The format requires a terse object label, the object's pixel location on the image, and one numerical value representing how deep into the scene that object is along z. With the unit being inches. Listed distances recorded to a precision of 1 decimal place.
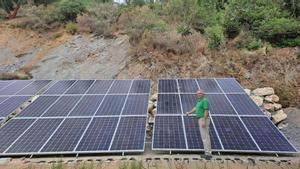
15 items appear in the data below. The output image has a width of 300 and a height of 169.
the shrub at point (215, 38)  668.1
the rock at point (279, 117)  446.1
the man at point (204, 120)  331.6
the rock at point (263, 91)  512.7
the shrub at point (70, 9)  1024.2
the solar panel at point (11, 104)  424.5
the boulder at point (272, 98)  493.0
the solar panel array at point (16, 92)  436.4
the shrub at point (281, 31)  643.5
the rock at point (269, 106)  474.6
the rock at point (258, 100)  486.1
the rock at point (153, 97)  517.2
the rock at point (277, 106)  475.9
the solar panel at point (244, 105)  399.5
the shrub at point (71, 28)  948.6
